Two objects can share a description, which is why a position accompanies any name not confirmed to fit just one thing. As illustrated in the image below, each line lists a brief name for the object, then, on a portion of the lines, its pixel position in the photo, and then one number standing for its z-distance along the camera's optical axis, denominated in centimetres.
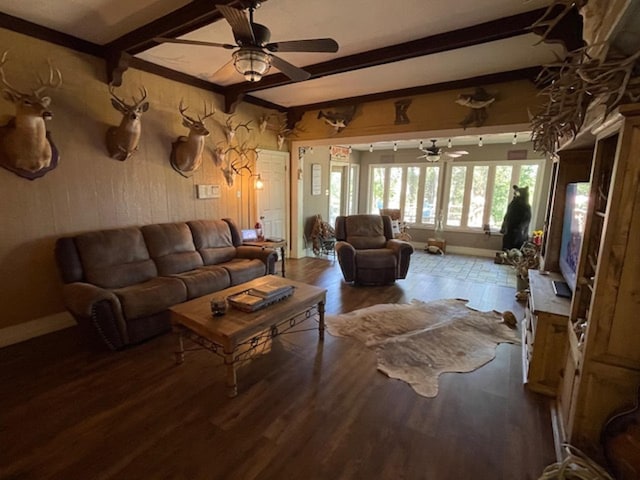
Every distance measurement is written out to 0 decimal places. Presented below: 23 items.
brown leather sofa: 262
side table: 464
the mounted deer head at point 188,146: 385
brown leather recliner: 454
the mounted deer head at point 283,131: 556
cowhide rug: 252
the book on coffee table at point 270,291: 256
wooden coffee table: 212
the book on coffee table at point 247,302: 239
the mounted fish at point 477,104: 387
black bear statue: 613
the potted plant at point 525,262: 425
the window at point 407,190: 768
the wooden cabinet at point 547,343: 210
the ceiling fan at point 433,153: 612
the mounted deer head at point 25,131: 260
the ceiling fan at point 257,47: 205
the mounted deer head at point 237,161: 469
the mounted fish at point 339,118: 499
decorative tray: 241
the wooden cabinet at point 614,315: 135
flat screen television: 233
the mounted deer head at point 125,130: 321
